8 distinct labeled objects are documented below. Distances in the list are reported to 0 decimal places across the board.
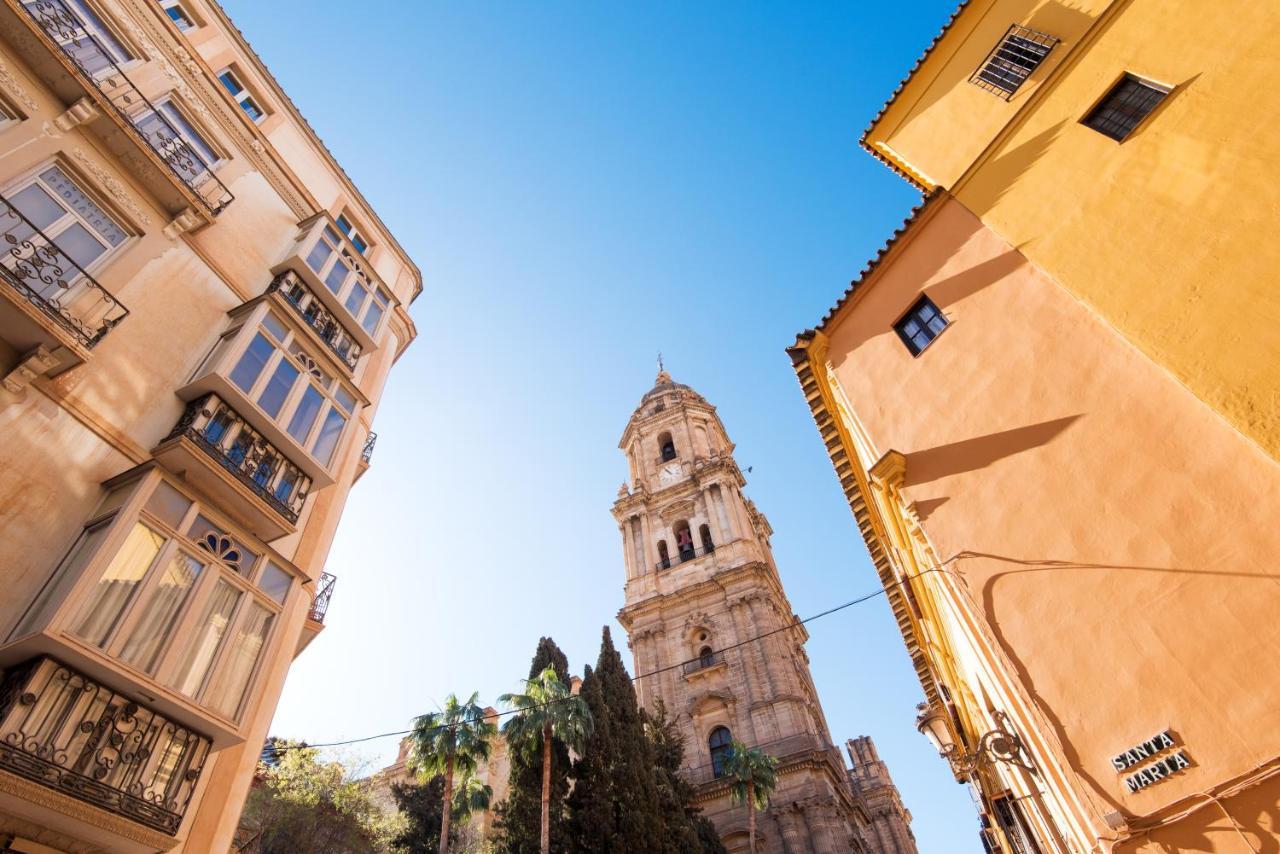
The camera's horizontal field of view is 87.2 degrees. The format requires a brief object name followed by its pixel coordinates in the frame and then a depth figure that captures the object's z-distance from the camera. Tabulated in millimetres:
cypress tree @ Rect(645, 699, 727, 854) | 24531
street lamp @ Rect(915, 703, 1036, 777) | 9023
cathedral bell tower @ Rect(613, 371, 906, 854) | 32781
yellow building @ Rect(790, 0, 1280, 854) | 6781
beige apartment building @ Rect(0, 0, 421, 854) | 7293
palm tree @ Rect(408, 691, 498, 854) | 21938
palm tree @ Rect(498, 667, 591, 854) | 21828
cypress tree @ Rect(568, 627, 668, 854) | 22359
